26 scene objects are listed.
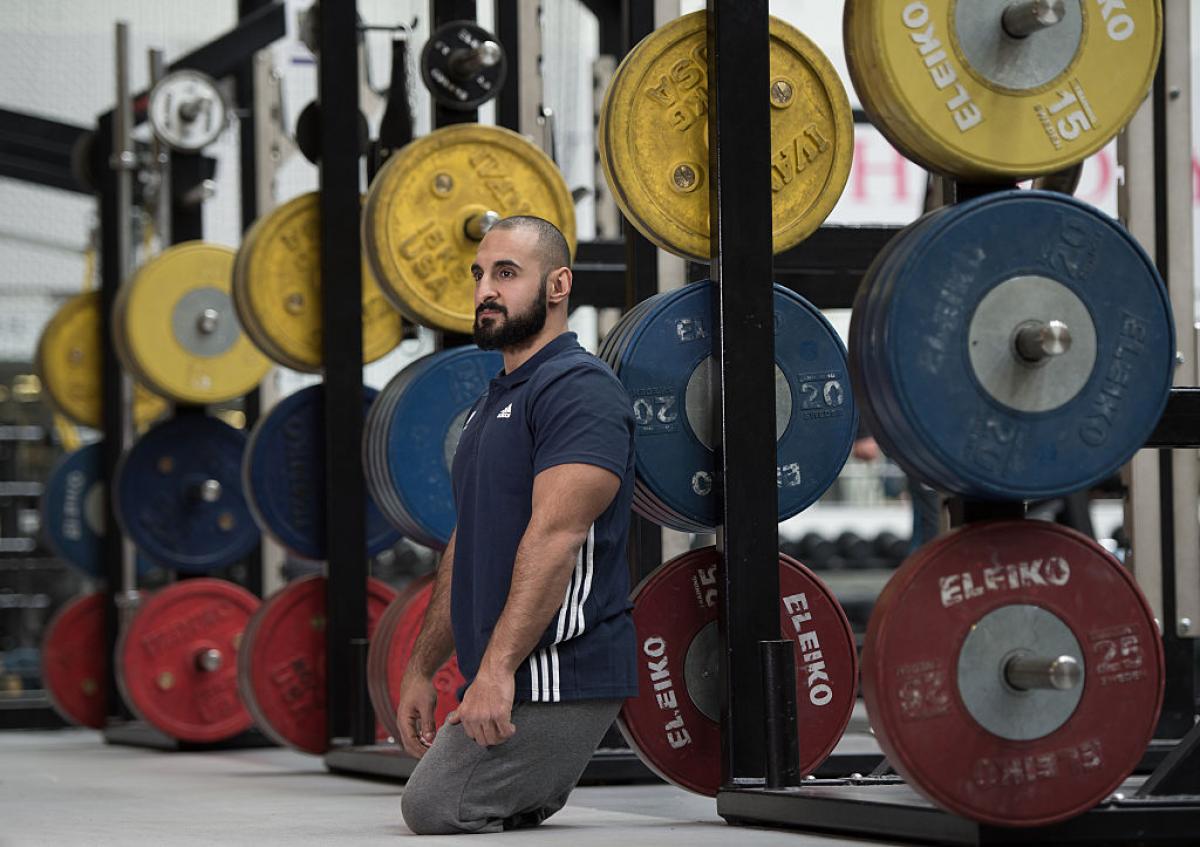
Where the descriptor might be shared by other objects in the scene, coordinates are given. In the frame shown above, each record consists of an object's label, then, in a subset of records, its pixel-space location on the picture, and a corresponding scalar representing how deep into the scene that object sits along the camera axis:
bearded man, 6.75
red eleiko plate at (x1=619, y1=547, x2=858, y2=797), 7.38
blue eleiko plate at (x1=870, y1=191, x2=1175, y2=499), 6.14
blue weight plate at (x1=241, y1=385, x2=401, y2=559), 11.27
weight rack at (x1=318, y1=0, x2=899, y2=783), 9.99
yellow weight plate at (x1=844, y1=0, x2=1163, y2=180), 6.46
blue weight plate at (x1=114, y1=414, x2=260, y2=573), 13.86
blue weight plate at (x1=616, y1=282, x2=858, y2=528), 7.49
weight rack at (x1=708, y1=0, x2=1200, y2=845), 7.12
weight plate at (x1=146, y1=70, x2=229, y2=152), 14.55
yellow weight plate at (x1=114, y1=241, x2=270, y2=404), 13.91
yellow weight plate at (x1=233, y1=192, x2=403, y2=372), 11.34
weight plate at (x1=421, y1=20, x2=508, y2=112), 10.17
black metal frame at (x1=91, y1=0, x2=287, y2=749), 14.95
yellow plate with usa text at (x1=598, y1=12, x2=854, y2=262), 7.60
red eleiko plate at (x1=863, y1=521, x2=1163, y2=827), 6.04
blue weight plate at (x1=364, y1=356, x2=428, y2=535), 9.96
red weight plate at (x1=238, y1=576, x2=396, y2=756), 11.09
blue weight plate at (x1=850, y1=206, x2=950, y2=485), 6.18
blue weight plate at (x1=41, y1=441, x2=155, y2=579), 15.62
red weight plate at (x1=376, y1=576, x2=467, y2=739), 9.84
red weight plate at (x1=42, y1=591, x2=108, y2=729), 15.48
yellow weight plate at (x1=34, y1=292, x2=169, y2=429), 15.92
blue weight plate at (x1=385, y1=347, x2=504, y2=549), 9.91
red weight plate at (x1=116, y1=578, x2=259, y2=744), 13.32
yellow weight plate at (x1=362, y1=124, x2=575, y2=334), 9.91
